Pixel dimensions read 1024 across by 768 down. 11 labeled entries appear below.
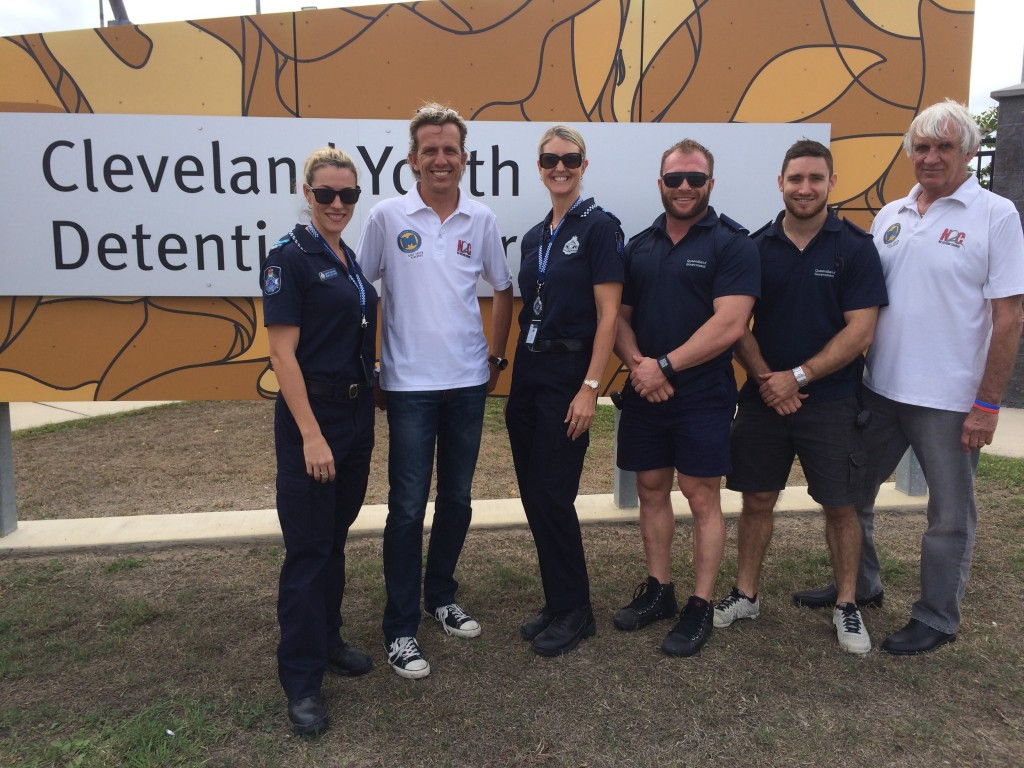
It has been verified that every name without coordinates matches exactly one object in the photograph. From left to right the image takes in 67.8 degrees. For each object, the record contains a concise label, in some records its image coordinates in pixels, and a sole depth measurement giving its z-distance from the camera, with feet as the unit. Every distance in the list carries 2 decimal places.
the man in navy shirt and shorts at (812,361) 9.70
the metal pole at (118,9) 26.40
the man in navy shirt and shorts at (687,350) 9.58
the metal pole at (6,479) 14.08
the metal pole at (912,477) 16.20
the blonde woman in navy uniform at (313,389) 8.08
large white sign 12.40
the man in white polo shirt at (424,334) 9.52
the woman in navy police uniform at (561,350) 9.51
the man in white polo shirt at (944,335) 9.28
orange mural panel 12.51
